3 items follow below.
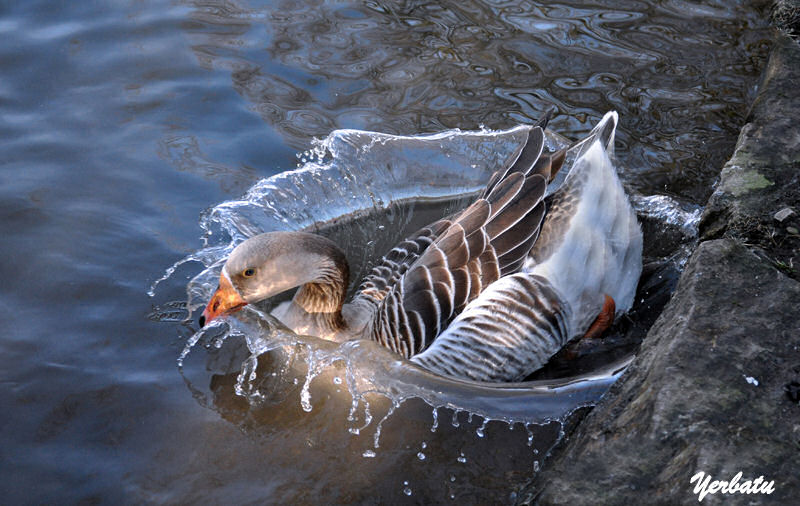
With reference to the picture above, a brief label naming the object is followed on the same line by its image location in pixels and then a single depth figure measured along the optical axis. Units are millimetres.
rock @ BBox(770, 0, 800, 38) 4789
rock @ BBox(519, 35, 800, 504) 2047
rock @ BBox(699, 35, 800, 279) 2975
